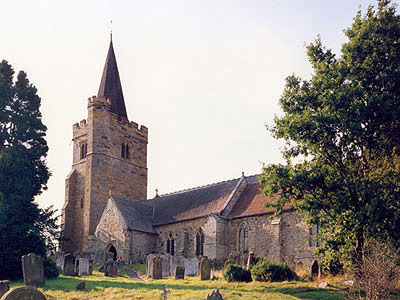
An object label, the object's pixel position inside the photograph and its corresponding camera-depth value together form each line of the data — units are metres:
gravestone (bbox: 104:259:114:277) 27.85
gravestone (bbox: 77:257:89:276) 27.56
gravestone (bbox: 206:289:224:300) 15.53
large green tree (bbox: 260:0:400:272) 19.36
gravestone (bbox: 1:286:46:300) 14.19
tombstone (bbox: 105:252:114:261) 36.11
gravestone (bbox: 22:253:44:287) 21.32
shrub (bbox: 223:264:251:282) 22.92
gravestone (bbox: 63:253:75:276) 27.01
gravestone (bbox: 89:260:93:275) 28.17
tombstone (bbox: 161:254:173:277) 28.44
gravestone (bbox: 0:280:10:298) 18.33
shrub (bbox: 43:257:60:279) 24.75
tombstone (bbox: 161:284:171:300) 16.52
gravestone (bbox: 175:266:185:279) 25.33
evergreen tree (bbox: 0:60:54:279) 25.45
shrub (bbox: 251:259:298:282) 22.36
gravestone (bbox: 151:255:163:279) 26.73
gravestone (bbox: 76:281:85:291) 20.70
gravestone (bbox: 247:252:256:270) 24.83
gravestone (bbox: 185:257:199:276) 28.49
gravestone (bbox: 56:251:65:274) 31.47
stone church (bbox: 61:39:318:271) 33.91
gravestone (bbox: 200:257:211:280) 24.23
